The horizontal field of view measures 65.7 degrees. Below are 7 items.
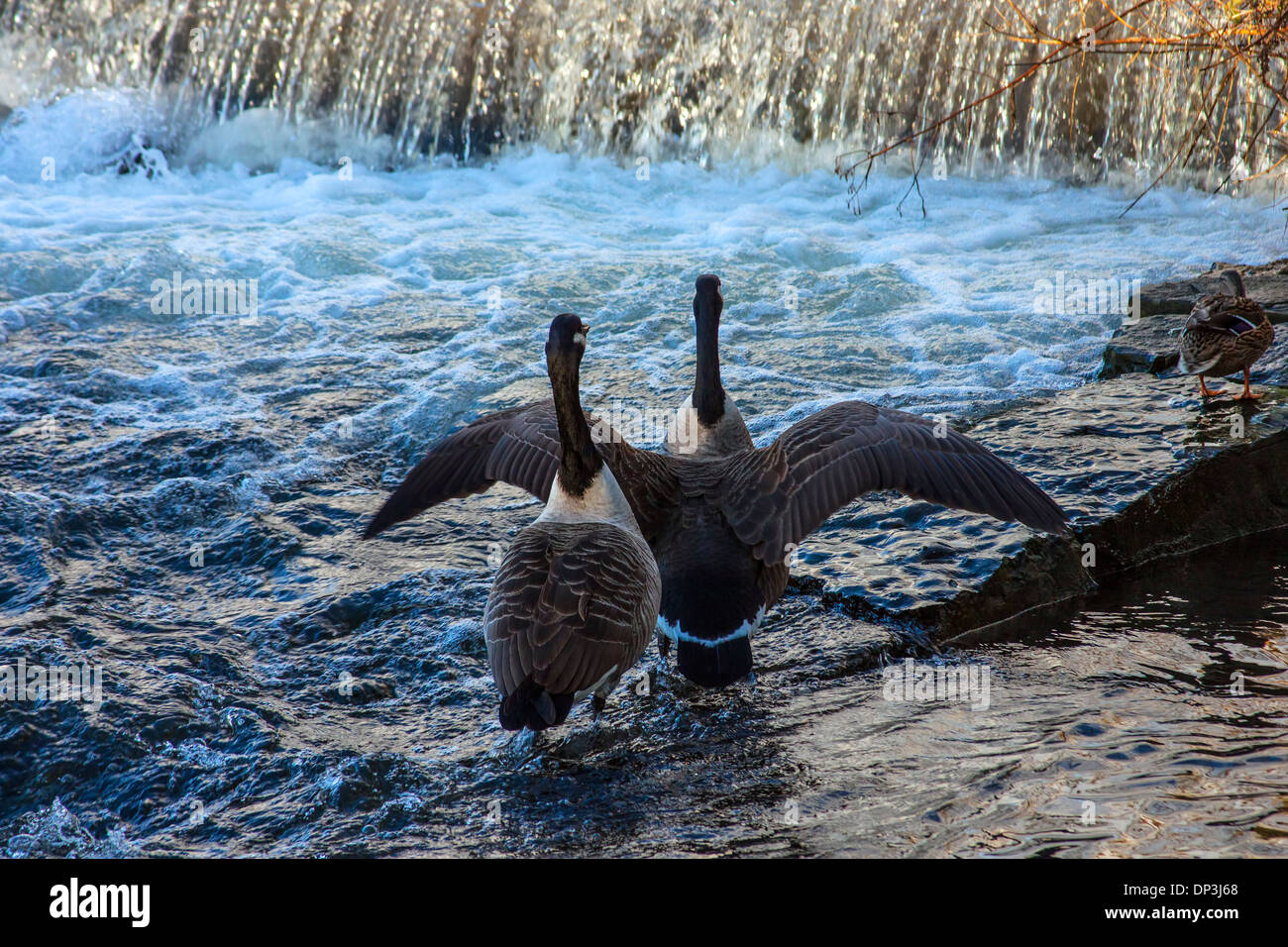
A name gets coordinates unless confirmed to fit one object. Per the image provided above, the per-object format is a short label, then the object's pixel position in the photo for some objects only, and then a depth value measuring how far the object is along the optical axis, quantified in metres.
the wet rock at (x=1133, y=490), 5.42
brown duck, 6.71
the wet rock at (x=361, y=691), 4.77
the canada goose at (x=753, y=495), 4.69
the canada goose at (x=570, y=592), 3.98
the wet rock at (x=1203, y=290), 8.59
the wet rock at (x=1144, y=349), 7.85
